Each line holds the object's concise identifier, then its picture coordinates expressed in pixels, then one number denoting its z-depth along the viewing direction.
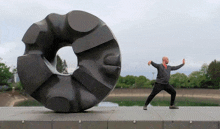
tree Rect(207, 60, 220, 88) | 40.98
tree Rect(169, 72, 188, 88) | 46.47
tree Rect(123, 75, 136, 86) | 54.72
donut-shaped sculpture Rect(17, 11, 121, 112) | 6.30
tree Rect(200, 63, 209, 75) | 46.78
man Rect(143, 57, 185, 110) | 6.71
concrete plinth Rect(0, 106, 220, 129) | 4.93
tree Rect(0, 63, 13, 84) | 36.22
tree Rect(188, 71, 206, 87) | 44.47
